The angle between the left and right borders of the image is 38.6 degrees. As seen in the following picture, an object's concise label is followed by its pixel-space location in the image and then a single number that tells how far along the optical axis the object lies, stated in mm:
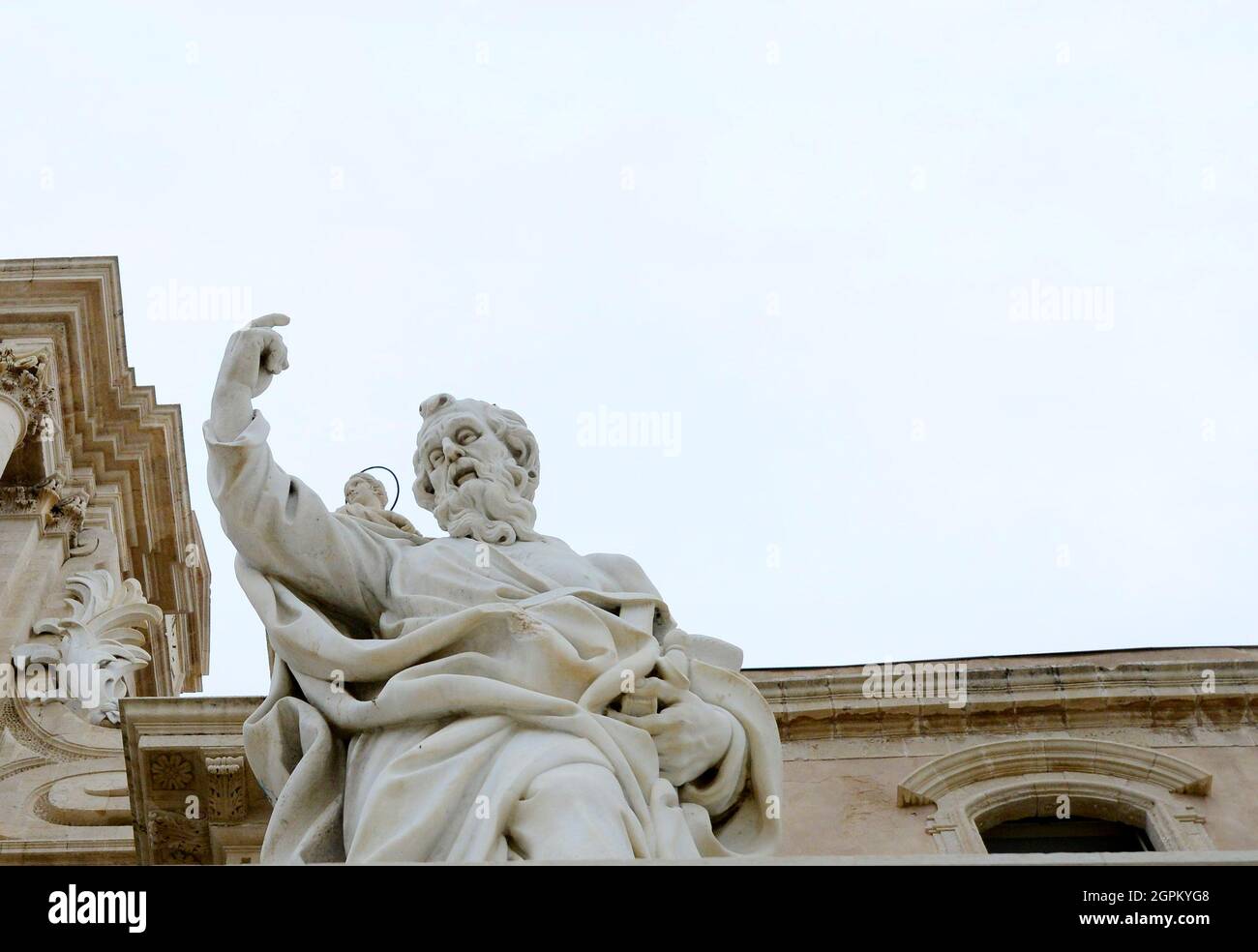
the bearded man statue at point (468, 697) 5289
